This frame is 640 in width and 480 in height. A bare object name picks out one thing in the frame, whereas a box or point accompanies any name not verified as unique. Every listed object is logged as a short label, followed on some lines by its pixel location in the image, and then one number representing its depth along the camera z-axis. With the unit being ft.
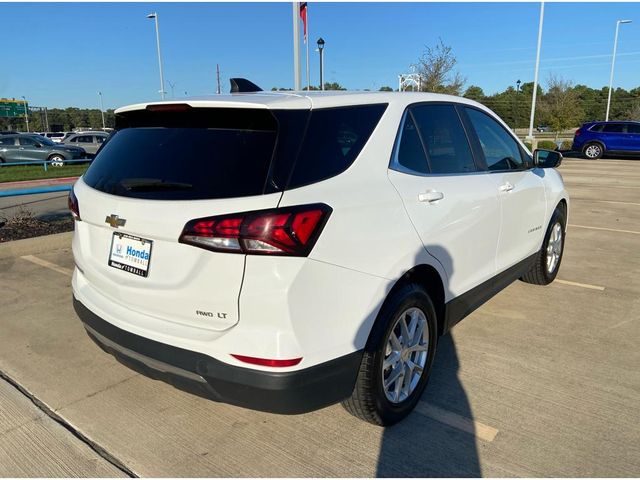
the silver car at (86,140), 89.92
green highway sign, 201.57
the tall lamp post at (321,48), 58.54
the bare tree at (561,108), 120.32
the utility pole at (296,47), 31.27
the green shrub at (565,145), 96.89
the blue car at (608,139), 73.15
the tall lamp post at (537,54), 82.64
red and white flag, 37.02
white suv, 6.86
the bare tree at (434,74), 67.77
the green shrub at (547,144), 91.28
